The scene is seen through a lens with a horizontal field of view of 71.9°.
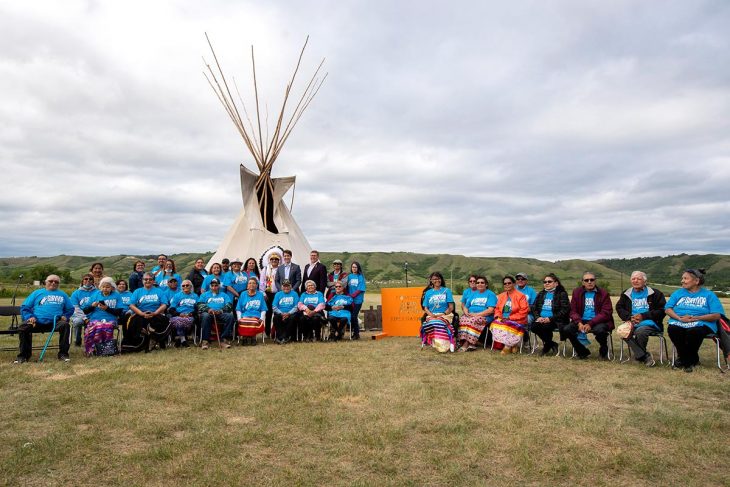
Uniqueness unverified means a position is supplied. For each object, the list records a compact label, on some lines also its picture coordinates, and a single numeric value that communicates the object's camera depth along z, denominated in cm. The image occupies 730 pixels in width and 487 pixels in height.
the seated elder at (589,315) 713
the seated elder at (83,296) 771
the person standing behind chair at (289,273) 952
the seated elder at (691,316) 628
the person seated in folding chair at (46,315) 693
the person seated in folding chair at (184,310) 835
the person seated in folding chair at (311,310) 904
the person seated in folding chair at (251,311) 867
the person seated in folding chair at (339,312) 925
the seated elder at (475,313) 801
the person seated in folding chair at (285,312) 900
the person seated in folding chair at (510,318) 766
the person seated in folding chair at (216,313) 840
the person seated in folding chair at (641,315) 676
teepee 1131
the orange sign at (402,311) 1035
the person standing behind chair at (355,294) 969
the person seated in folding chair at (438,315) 779
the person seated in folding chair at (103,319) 753
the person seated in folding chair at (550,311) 743
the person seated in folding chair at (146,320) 781
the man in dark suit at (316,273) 974
